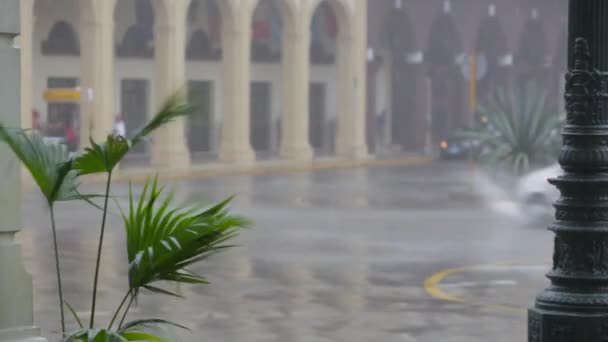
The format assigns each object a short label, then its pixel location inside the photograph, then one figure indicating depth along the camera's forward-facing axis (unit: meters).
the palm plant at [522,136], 29.72
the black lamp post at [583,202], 8.78
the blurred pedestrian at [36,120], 41.42
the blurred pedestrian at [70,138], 44.09
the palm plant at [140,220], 7.20
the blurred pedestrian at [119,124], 43.59
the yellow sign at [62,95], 42.31
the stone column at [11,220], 9.19
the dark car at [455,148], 53.67
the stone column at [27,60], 38.06
